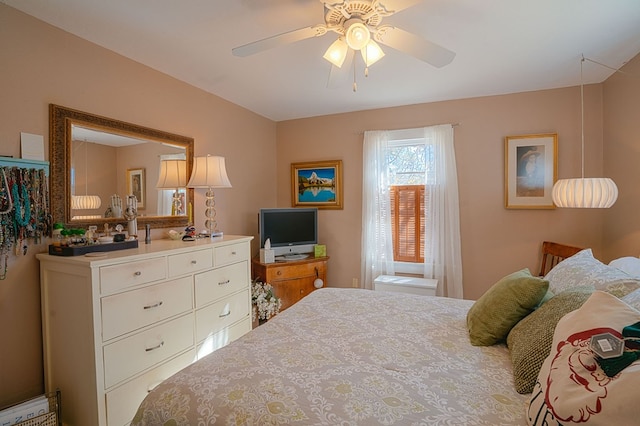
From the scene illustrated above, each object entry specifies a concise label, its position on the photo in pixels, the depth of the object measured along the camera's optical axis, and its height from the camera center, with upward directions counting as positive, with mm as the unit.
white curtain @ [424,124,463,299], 3236 -82
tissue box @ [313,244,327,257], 3650 -479
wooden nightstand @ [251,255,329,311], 3209 -722
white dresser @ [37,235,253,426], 1580 -660
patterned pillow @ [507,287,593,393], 1011 -484
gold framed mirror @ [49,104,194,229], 1890 +330
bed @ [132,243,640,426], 908 -618
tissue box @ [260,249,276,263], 3246 -484
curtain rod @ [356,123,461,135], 3271 +963
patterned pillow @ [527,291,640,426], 652 -426
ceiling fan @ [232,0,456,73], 1403 +909
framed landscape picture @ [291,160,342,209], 3818 +358
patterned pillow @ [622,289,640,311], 1010 -324
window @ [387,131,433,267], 3488 +190
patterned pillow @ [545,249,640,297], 1166 -313
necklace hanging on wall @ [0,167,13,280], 1595 -41
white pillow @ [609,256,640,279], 1637 -339
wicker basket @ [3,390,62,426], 1517 -1072
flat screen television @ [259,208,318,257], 3420 -211
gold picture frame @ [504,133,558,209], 2975 +395
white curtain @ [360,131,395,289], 3537 +29
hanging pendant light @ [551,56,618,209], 2246 +115
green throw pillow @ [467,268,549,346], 1316 -456
